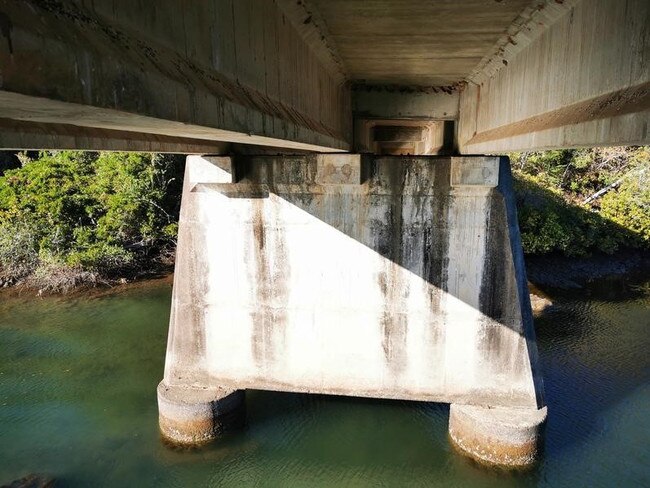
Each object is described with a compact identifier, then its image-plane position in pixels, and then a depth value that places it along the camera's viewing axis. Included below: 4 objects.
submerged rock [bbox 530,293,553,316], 14.15
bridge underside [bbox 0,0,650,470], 4.18
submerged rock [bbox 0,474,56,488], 7.20
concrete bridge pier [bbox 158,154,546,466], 7.42
